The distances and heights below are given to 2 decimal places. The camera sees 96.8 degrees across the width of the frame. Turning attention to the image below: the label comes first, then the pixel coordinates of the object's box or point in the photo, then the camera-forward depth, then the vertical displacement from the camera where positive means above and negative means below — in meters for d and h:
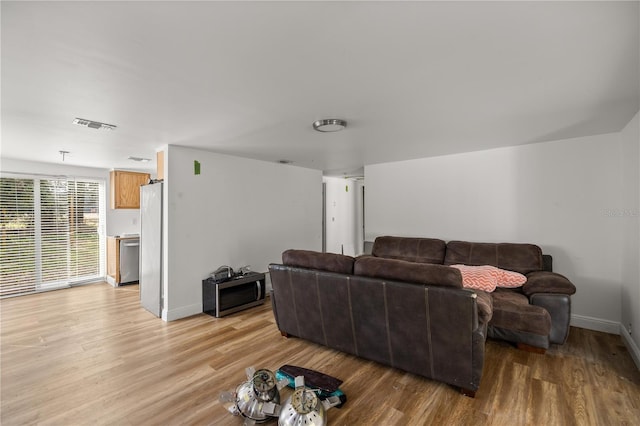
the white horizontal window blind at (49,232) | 4.55 -0.41
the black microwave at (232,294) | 3.69 -1.16
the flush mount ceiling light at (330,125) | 2.61 +0.80
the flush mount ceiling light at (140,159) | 4.50 +0.81
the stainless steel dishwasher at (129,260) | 5.27 -0.95
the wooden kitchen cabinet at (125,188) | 5.44 +0.41
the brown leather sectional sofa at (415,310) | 2.01 -0.86
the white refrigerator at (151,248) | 3.68 -0.53
